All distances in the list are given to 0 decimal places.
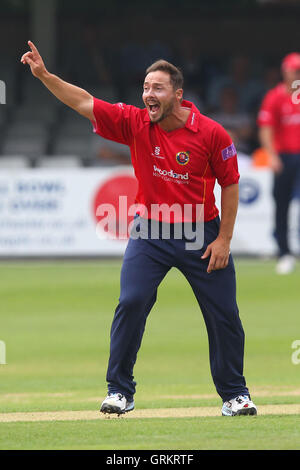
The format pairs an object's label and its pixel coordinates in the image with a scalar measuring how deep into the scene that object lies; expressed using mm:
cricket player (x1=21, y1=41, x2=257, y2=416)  13687
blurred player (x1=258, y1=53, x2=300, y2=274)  31562
